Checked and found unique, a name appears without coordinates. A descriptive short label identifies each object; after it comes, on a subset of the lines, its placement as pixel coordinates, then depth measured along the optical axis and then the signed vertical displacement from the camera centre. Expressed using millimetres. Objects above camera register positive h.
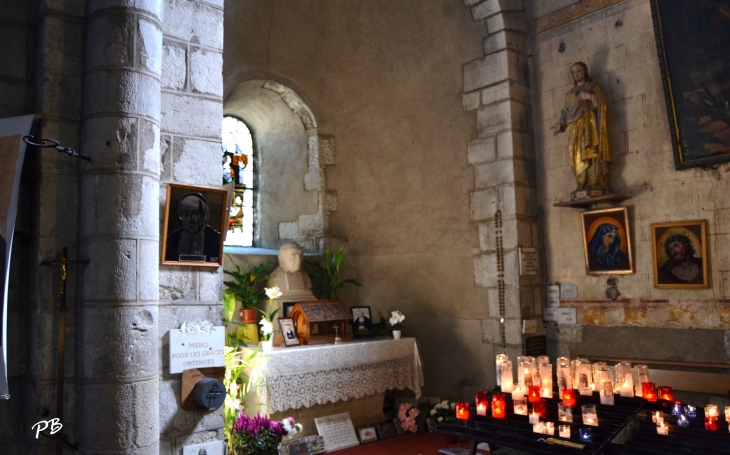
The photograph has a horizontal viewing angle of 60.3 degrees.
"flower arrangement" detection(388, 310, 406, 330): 5670 -167
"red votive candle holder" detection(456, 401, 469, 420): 3652 -656
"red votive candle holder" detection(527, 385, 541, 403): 3551 -557
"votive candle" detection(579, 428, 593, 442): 3050 -684
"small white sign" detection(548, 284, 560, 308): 5441 -13
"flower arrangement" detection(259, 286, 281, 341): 4859 -103
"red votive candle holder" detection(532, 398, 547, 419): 3395 -612
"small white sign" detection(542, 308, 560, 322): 5438 -169
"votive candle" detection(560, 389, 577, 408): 3541 -584
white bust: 5664 +281
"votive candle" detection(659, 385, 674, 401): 3666 -603
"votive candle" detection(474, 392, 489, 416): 3646 -616
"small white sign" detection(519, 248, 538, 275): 5359 +293
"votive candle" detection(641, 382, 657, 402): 3701 -592
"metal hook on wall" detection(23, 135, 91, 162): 2850 +771
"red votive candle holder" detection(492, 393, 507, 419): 3570 -626
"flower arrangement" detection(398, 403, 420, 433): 5566 -1031
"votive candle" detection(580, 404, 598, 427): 3227 -626
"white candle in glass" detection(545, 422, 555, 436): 3199 -679
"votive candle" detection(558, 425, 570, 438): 3152 -687
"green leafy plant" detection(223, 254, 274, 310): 5312 +195
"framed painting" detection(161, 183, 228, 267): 3238 +436
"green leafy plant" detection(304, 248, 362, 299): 6078 +250
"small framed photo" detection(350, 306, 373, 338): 5637 -181
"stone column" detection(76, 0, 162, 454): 2891 +367
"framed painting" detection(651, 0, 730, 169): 4422 +1532
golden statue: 4957 +1252
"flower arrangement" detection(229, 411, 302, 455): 3908 -812
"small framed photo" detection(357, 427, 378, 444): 5289 -1119
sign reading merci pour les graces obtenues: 3203 -197
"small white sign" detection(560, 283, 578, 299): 5328 +25
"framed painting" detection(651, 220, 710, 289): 4582 +260
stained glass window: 6633 +1418
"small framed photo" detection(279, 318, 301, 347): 5070 -221
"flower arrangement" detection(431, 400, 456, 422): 5512 -972
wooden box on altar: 5184 -144
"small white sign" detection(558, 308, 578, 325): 5324 -188
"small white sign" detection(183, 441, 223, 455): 3221 -725
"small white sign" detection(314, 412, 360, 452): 5057 -1042
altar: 4609 -596
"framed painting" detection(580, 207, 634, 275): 4977 +410
